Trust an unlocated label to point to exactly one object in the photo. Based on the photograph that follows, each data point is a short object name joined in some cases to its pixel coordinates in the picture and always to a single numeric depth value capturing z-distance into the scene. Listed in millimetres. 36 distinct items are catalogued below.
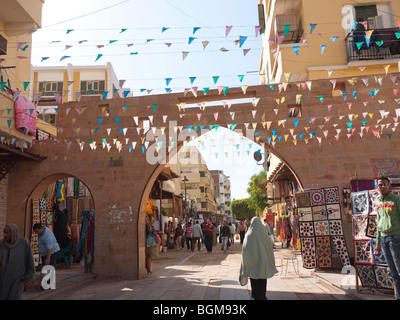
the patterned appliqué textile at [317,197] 9250
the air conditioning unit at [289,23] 15070
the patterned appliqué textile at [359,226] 6367
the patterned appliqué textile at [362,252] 6242
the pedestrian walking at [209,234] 17020
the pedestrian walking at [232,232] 20138
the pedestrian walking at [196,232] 18469
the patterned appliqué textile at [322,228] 9012
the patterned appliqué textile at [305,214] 9227
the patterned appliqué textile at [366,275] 6160
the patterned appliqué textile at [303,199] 9312
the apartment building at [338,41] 13875
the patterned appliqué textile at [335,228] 8938
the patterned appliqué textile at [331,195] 9159
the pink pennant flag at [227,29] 7194
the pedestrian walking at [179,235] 20047
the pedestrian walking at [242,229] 20078
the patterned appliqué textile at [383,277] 5818
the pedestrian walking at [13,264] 4746
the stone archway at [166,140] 9672
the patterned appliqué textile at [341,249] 8758
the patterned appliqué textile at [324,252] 8961
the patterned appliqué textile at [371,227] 6156
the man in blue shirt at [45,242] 7851
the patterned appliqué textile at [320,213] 9102
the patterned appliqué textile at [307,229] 9138
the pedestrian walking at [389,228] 5027
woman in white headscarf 5641
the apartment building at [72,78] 34344
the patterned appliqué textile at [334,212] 9047
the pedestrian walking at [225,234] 17016
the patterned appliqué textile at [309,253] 9047
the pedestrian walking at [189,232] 18891
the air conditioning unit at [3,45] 10602
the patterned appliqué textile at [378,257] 5969
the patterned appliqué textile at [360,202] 6367
